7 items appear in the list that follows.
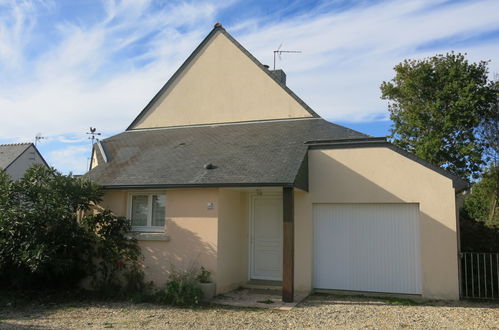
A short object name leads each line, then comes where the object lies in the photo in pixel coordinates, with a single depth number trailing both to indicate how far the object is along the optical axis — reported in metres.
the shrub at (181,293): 9.22
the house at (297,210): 10.01
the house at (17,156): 27.23
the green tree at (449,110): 21.23
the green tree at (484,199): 18.12
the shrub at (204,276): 9.80
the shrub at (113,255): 10.49
